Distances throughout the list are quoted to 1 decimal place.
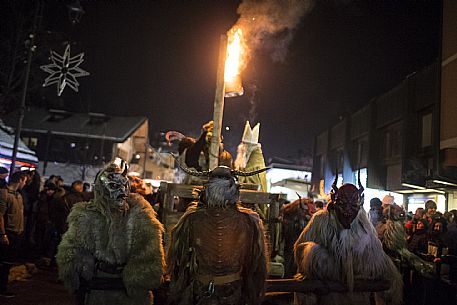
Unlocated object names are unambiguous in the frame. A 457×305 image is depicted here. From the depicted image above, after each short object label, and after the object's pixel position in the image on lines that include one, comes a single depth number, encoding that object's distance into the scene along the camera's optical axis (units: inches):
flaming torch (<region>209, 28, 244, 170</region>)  263.3
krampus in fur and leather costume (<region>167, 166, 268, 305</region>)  134.0
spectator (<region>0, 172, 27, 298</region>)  271.7
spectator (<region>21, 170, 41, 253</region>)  425.4
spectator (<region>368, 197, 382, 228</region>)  294.7
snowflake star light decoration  371.2
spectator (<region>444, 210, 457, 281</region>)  275.4
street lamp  425.1
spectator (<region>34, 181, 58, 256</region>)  428.1
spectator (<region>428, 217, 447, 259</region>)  300.7
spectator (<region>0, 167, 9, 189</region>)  285.1
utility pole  422.0
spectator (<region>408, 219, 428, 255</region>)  317.4
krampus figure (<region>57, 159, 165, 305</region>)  142.1
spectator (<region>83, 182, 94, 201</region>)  427.8
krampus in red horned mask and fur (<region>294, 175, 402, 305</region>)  148.9
